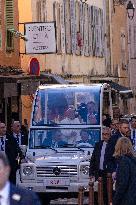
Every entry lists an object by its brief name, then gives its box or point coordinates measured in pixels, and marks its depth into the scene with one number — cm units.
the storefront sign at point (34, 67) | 3284
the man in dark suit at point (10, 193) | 788
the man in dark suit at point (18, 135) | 2221
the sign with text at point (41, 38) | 3075
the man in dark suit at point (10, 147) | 2038
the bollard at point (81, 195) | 1608
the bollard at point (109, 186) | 1747
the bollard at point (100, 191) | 1721
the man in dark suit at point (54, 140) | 2216
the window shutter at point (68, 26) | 4069
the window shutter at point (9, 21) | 3344
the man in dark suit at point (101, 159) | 1827
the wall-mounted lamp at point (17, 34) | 3070
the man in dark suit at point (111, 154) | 1819
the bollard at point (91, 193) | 1641
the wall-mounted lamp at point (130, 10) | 4372
